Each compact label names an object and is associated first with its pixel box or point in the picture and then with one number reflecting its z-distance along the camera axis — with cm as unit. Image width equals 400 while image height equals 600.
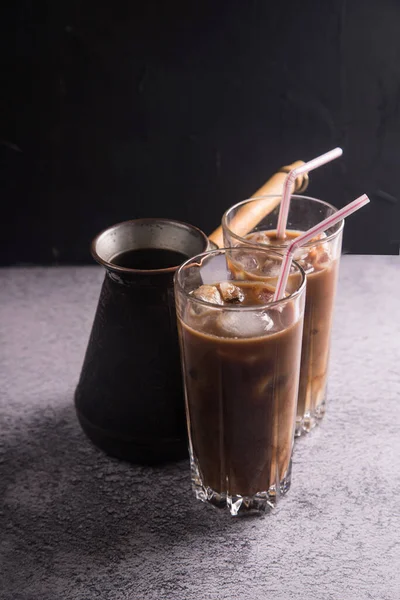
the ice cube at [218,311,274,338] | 100
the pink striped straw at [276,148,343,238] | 111
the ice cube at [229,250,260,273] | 110
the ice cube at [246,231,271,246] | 122
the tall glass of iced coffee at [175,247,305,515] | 101
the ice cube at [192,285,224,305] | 107
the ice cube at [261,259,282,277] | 107
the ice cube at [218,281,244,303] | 108
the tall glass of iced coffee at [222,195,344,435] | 115
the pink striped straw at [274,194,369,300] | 100
